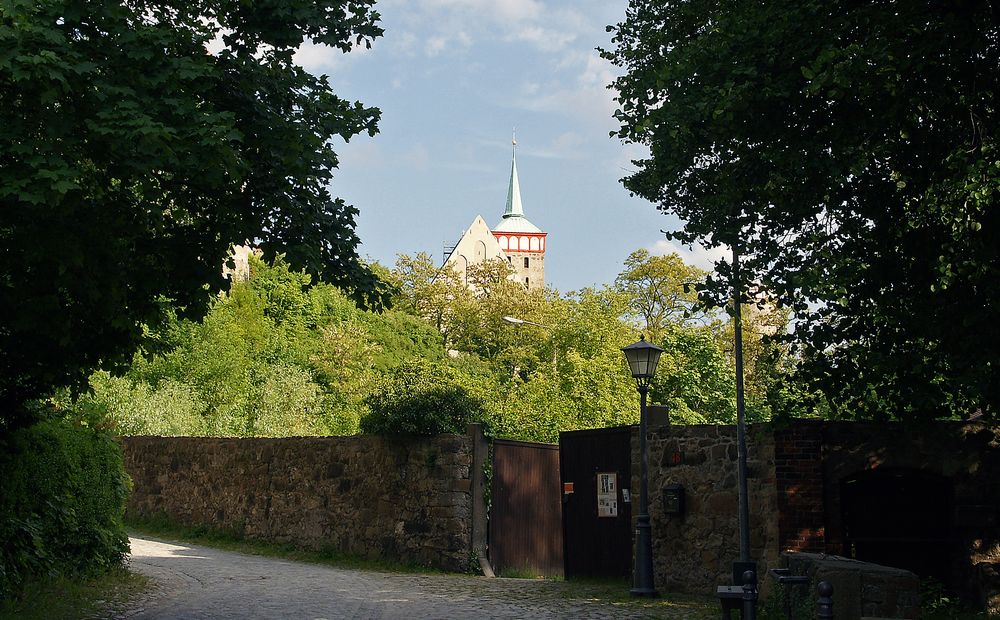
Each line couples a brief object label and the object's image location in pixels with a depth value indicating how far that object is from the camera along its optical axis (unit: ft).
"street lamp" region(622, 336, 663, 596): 45.39
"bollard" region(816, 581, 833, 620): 23.99
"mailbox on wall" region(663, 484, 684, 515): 47.06
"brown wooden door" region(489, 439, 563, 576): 57.88
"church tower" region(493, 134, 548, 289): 402.72
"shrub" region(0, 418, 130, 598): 37.35
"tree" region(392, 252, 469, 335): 219.41
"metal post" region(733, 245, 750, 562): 42.19
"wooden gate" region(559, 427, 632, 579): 51.67
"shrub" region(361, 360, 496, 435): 57.77
